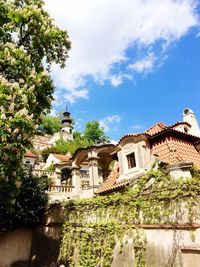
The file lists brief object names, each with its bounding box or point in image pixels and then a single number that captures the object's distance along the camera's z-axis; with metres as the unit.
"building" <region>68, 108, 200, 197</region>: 14.11
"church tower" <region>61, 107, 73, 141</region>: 70.38
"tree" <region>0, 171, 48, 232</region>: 12.12
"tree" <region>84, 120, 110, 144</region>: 64.88
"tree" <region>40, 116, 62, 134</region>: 77.75
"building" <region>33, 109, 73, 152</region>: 70.35
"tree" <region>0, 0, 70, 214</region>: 8.15
